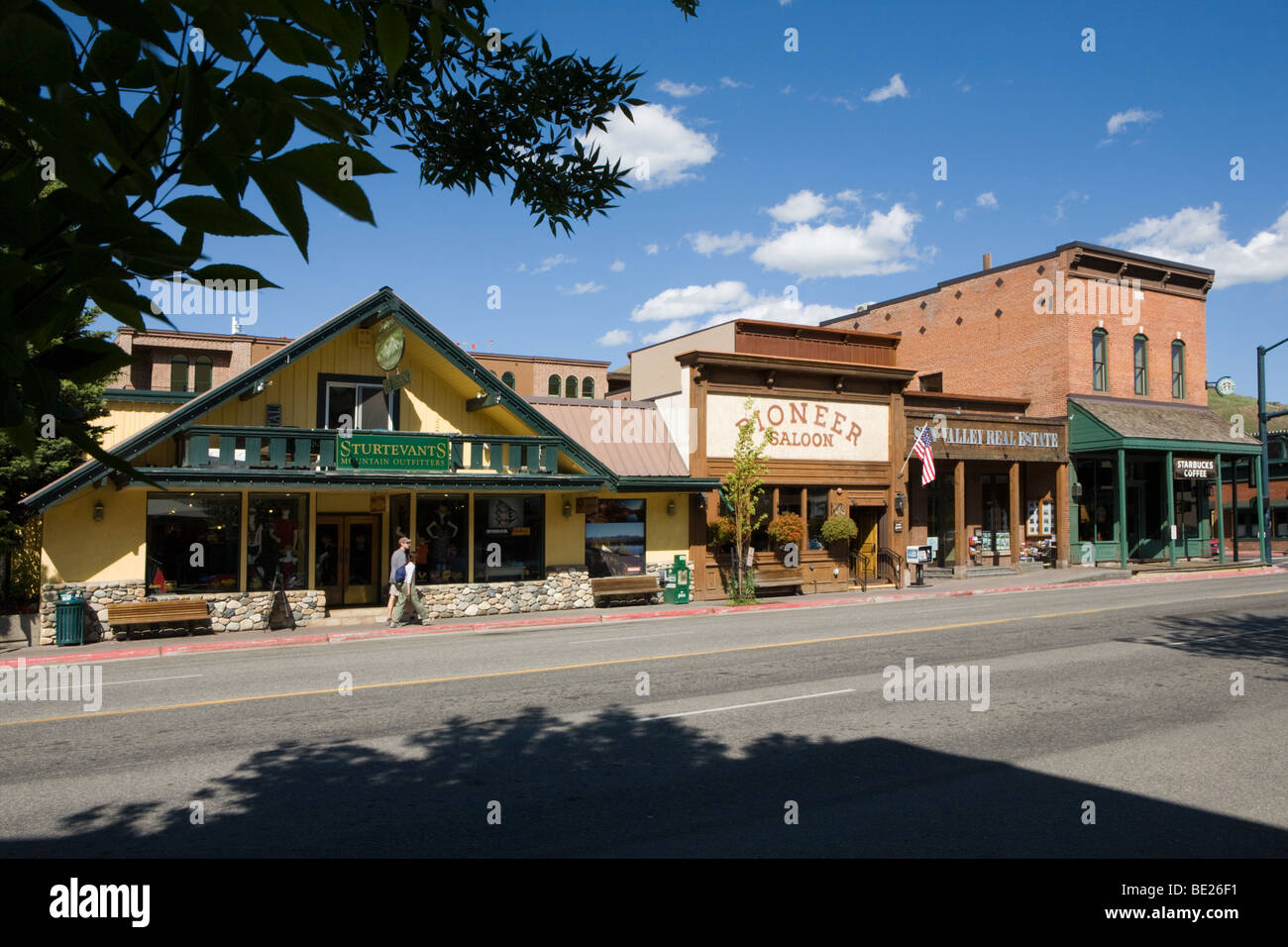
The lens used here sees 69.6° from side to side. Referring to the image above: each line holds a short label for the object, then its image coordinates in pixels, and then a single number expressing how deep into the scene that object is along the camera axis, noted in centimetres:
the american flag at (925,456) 2716
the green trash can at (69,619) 1744
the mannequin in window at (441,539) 2241
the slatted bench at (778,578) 2580
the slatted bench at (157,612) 1802
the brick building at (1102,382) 3300
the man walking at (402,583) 1984
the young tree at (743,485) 2430
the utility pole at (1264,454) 3294
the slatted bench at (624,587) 2356
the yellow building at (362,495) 1914
